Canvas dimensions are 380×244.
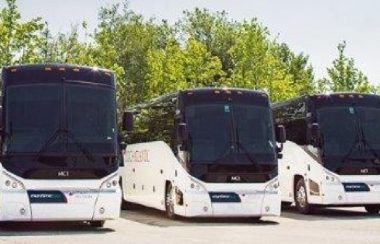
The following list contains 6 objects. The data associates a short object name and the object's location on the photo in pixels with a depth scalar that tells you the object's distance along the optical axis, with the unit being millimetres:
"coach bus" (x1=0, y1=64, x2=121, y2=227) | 13773
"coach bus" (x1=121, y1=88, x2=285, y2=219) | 16234
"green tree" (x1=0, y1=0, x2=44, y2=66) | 37531
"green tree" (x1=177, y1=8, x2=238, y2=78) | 71750
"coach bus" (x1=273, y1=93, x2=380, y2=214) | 18844
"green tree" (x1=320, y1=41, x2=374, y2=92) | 49781
